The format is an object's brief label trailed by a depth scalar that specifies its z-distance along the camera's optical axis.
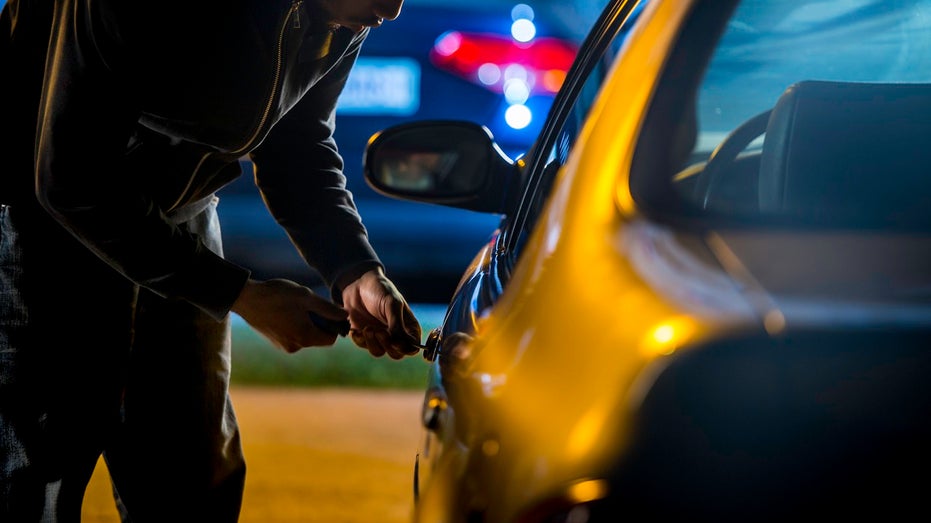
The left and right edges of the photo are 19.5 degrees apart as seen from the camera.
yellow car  2.29
